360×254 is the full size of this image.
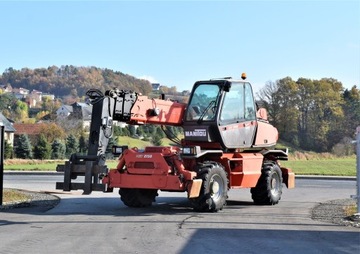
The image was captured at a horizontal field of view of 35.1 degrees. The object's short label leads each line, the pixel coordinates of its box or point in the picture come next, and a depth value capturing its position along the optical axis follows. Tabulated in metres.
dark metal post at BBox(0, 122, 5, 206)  15.41
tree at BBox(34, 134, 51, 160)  64.06
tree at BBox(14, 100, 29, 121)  133.50
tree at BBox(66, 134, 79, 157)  67.44
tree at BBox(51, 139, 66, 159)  65.62
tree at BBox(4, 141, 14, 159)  62.12
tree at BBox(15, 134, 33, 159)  66.00
